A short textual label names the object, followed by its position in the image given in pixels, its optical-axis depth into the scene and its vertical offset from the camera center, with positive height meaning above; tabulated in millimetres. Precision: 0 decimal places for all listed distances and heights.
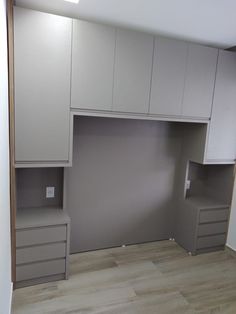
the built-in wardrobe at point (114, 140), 2039 -183
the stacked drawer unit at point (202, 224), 2916 -1214
